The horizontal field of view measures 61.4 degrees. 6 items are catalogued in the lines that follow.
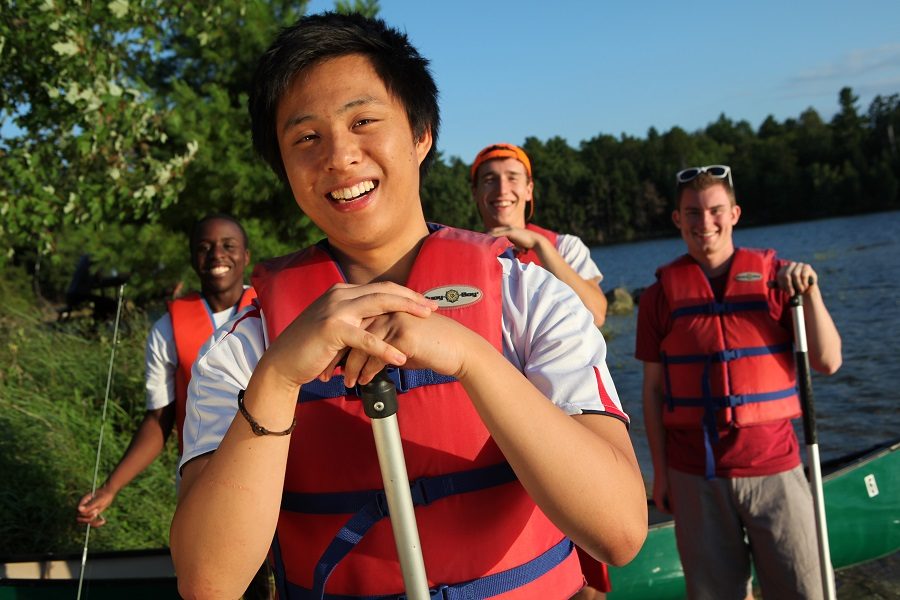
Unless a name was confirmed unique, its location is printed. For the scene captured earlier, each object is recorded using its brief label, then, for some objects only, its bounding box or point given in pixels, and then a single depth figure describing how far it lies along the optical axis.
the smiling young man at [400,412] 1.32
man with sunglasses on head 3.60
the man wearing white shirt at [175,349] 3.77
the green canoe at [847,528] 4.78
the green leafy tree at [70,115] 5.86
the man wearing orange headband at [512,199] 4.04
